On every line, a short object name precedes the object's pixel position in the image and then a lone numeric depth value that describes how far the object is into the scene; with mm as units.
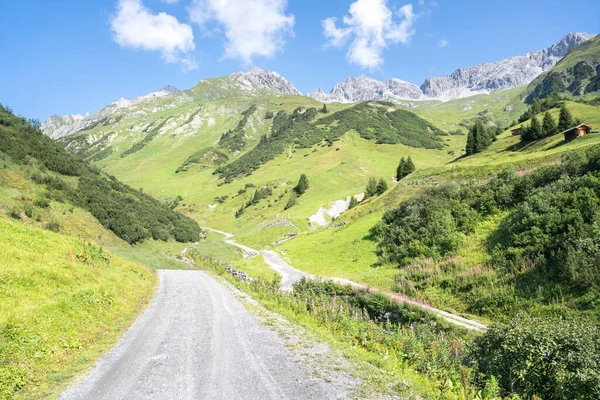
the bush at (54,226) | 30675
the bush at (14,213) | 28534
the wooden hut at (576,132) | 55844
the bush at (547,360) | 7531
